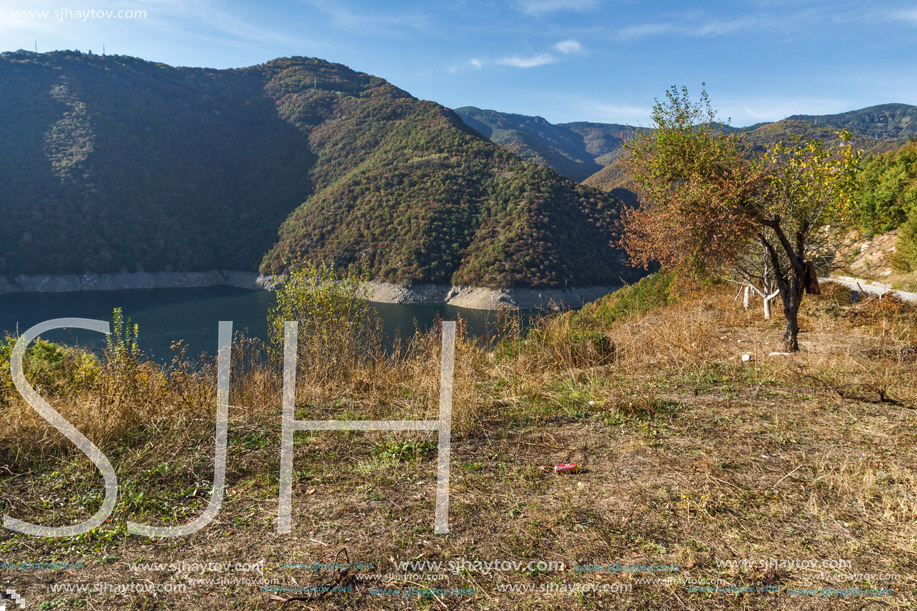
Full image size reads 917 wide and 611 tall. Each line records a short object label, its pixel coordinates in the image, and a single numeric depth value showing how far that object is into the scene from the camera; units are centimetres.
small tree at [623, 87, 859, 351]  684
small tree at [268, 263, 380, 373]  1468
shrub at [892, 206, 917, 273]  1753
